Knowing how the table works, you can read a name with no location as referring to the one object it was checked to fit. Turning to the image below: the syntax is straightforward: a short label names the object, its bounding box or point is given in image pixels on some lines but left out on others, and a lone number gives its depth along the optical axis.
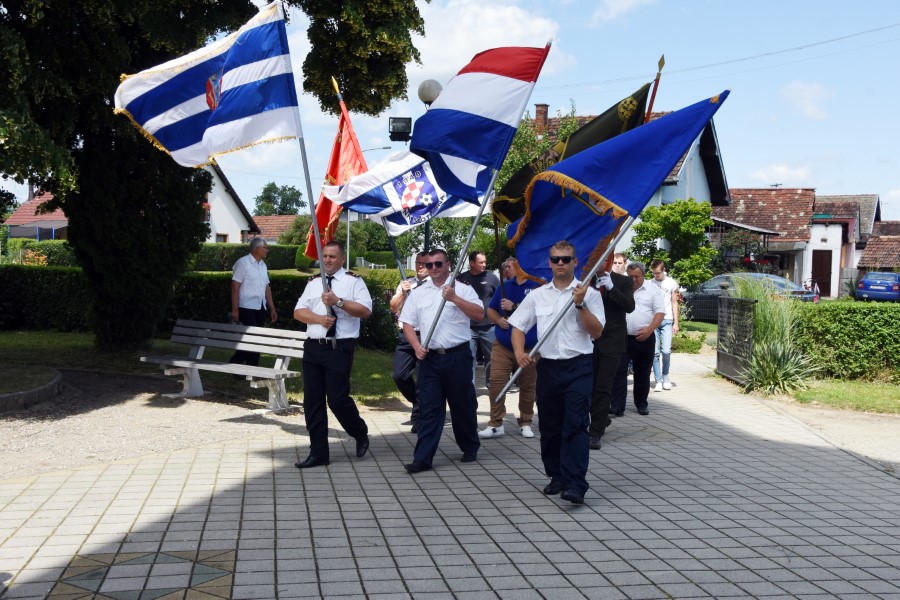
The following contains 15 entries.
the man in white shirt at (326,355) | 7.57
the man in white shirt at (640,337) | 10.34
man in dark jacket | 8.61
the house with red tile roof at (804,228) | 43.78
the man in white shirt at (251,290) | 11.70
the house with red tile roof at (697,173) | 32.30
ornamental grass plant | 12.57
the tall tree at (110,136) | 8.72
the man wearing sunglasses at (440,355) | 7.63
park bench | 10.07
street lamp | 12.40
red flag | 9.99
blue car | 33.97
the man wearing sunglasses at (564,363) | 6.49
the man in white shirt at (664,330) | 12.52
